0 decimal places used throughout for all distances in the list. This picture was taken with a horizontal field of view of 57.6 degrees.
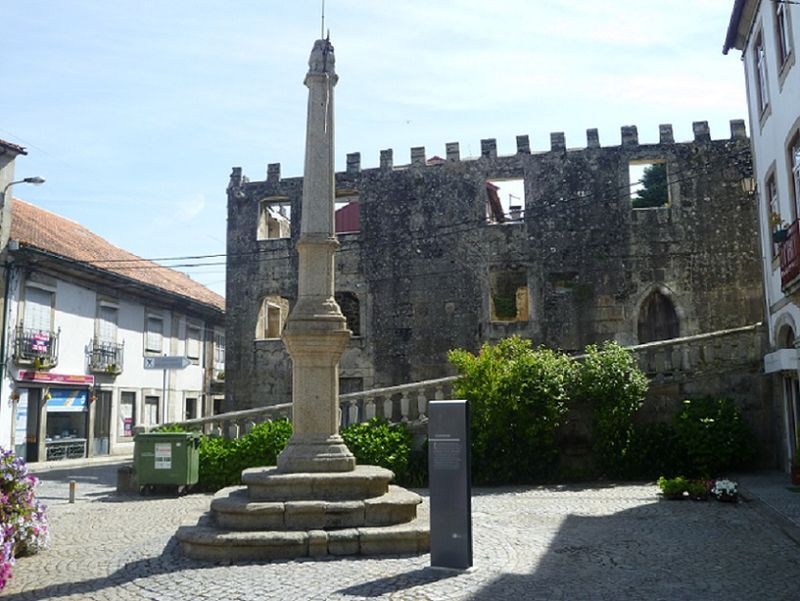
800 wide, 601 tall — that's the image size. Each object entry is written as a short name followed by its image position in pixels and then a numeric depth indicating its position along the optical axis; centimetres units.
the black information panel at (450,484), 644
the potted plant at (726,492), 1005
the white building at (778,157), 1186
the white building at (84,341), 2078
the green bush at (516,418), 1313
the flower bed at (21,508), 716
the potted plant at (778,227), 1153
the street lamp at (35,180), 1911
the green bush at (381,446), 1284
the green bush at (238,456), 1296
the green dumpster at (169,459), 1257
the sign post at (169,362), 1516
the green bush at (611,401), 1322
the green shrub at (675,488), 1047
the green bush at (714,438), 1291
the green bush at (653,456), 1316
